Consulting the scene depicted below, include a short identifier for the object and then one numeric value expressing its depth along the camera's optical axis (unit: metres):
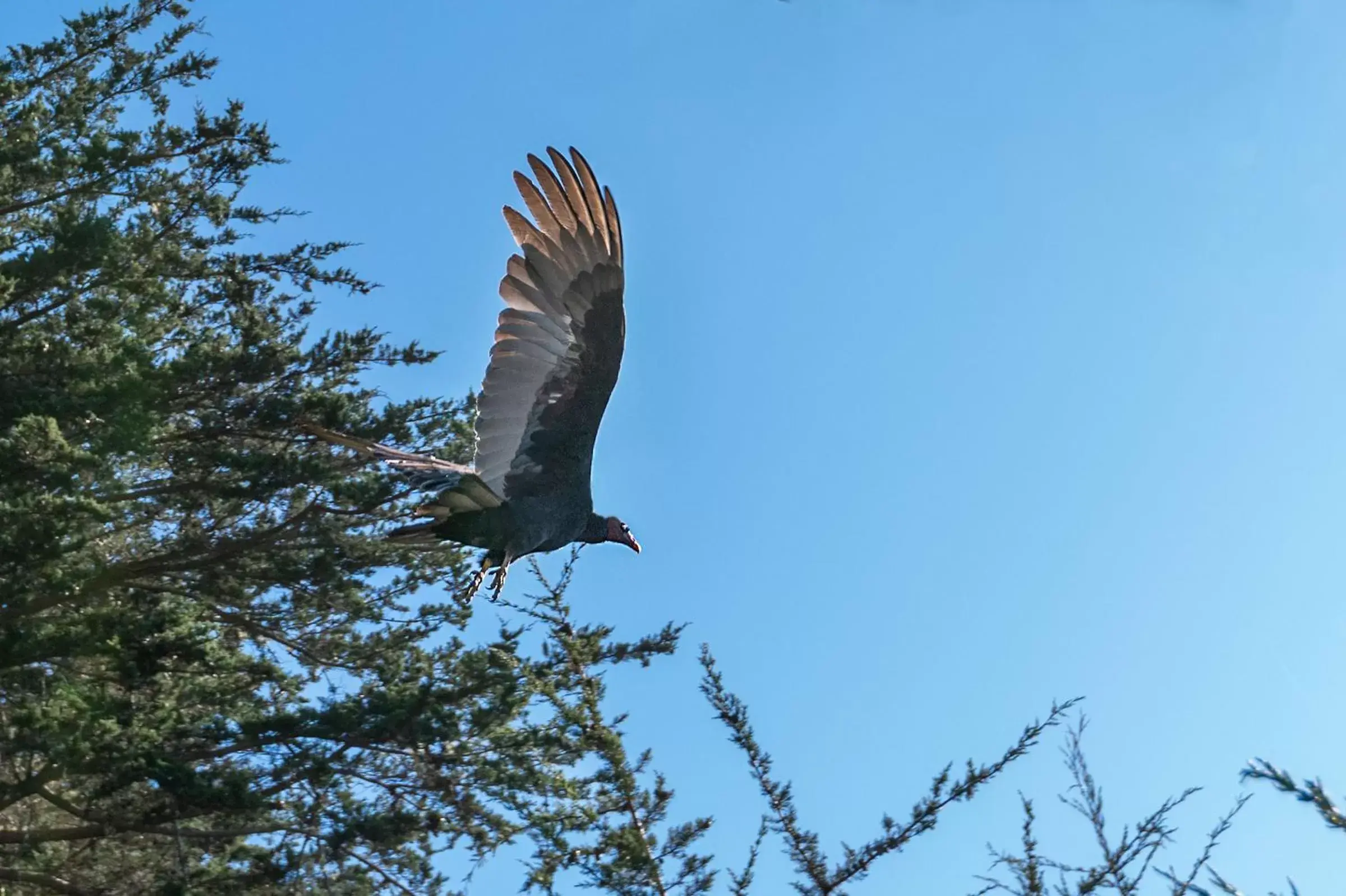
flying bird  13.60
